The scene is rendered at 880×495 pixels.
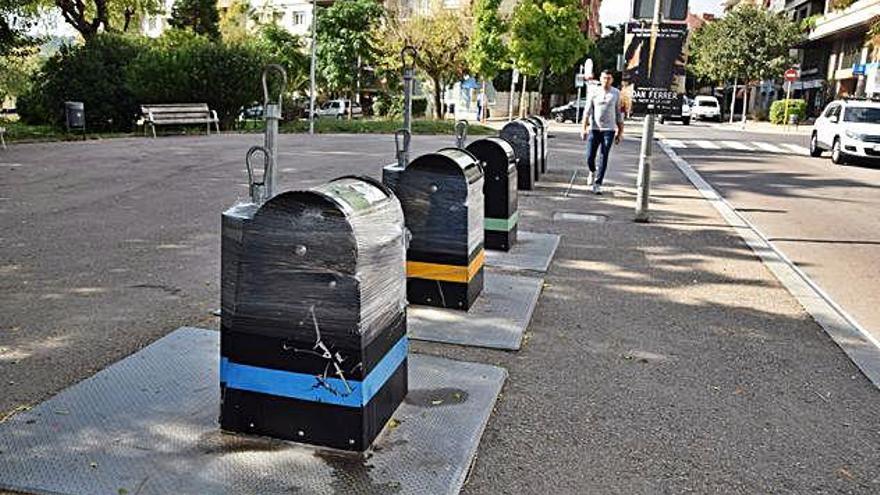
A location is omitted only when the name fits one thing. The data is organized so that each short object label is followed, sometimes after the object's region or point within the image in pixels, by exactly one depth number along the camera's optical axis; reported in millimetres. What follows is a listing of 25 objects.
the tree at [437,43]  43500
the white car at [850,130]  20281
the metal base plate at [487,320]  5246
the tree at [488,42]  41812
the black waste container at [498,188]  7574
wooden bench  23891
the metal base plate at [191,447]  3254
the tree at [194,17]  51938
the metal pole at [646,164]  9664
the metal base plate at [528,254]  7443
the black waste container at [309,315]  3363
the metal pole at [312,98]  29059
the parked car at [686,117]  49691
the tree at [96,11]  32625
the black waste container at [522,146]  12836
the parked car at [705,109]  57094
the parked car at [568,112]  50803
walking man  12383
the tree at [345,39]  55688
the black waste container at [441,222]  5582
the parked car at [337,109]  54594
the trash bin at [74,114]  21391
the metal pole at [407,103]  5871
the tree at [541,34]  37531
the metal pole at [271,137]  3898
